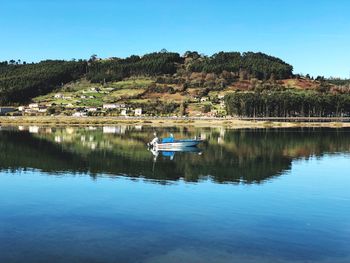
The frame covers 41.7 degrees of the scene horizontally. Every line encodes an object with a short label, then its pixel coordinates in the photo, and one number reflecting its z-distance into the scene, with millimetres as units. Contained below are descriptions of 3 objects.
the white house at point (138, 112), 187350
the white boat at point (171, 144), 70000
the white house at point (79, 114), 184875
